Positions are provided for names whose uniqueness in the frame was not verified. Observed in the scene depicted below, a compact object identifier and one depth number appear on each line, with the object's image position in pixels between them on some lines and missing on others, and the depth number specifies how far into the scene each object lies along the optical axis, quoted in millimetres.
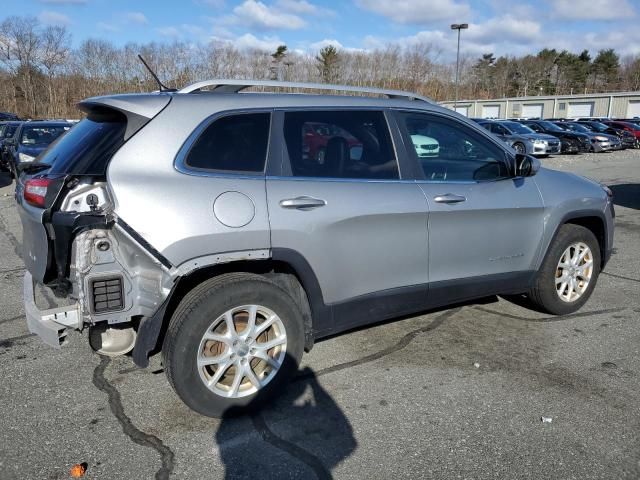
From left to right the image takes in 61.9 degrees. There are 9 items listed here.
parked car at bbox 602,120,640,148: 30781
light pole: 47781
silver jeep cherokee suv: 2934
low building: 51375
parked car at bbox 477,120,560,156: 24344
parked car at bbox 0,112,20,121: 35509
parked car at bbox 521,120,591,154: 27078
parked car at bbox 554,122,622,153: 27344
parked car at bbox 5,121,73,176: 12673
